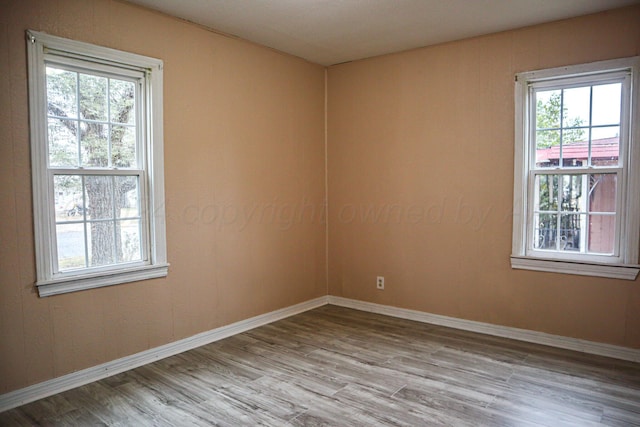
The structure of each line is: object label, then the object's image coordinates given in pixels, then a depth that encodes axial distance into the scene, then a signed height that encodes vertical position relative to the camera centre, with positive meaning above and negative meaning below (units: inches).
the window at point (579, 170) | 131.7 +6.9
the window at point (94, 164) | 110.3 +8.5
